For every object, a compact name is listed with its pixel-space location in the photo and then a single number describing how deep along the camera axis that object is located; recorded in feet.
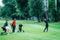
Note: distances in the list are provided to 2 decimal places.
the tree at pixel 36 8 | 239.58
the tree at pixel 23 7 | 312.87
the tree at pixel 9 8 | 391.65
